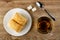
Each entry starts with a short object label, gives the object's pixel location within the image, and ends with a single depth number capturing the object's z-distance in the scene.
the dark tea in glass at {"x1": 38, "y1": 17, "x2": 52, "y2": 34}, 1.23
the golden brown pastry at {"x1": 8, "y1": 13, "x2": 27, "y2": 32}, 1.20
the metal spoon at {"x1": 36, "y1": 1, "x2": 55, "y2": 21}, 1.27
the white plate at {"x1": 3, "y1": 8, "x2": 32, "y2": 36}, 1.23
